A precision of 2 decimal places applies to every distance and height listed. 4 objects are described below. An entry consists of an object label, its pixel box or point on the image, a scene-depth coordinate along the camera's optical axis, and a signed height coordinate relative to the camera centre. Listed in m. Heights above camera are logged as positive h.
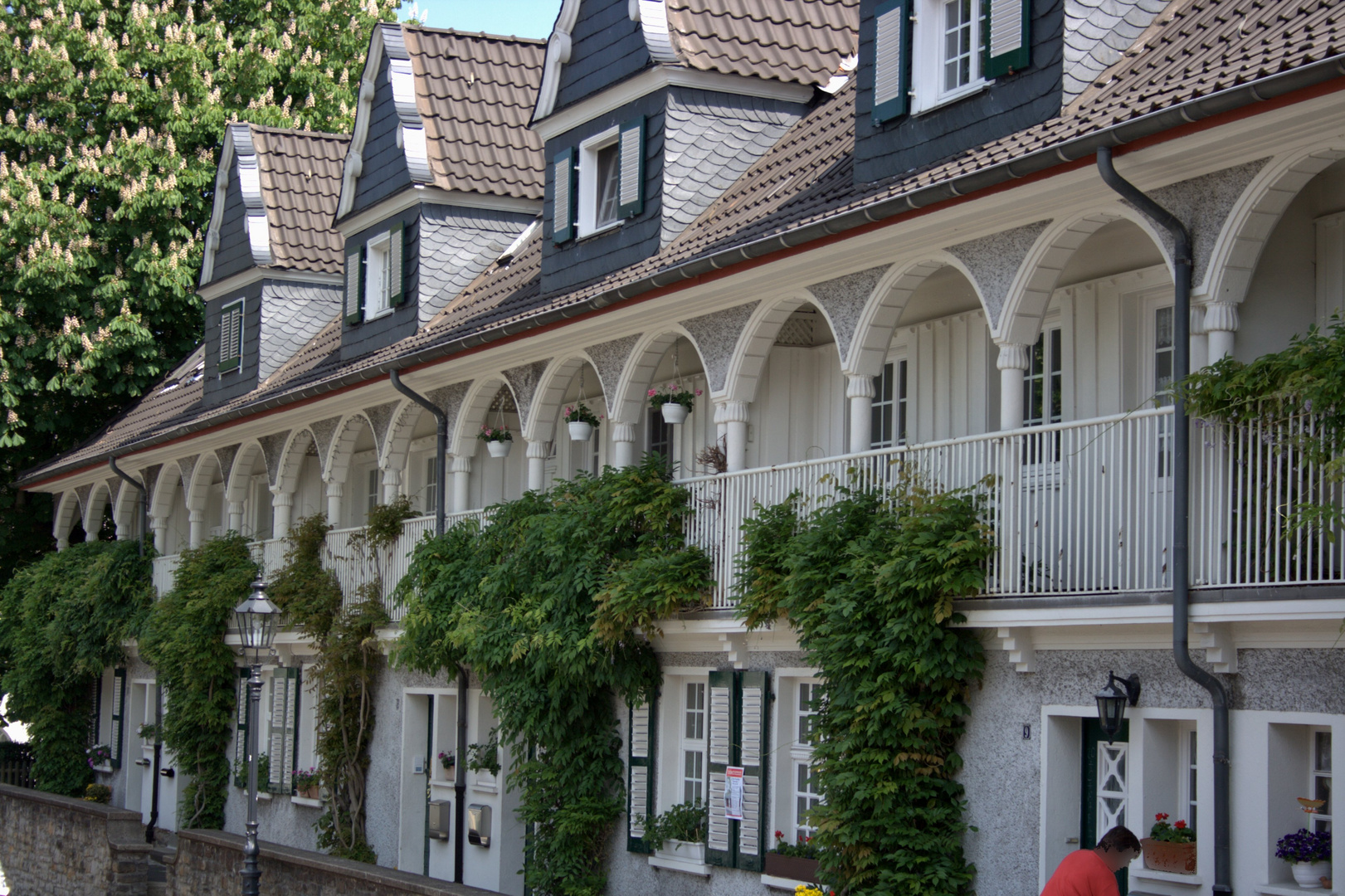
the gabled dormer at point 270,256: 26.67 +5.58
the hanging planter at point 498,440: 19.41 +2.02
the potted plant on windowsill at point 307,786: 21.97 -2.07
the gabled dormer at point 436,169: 22.11 +5.78
